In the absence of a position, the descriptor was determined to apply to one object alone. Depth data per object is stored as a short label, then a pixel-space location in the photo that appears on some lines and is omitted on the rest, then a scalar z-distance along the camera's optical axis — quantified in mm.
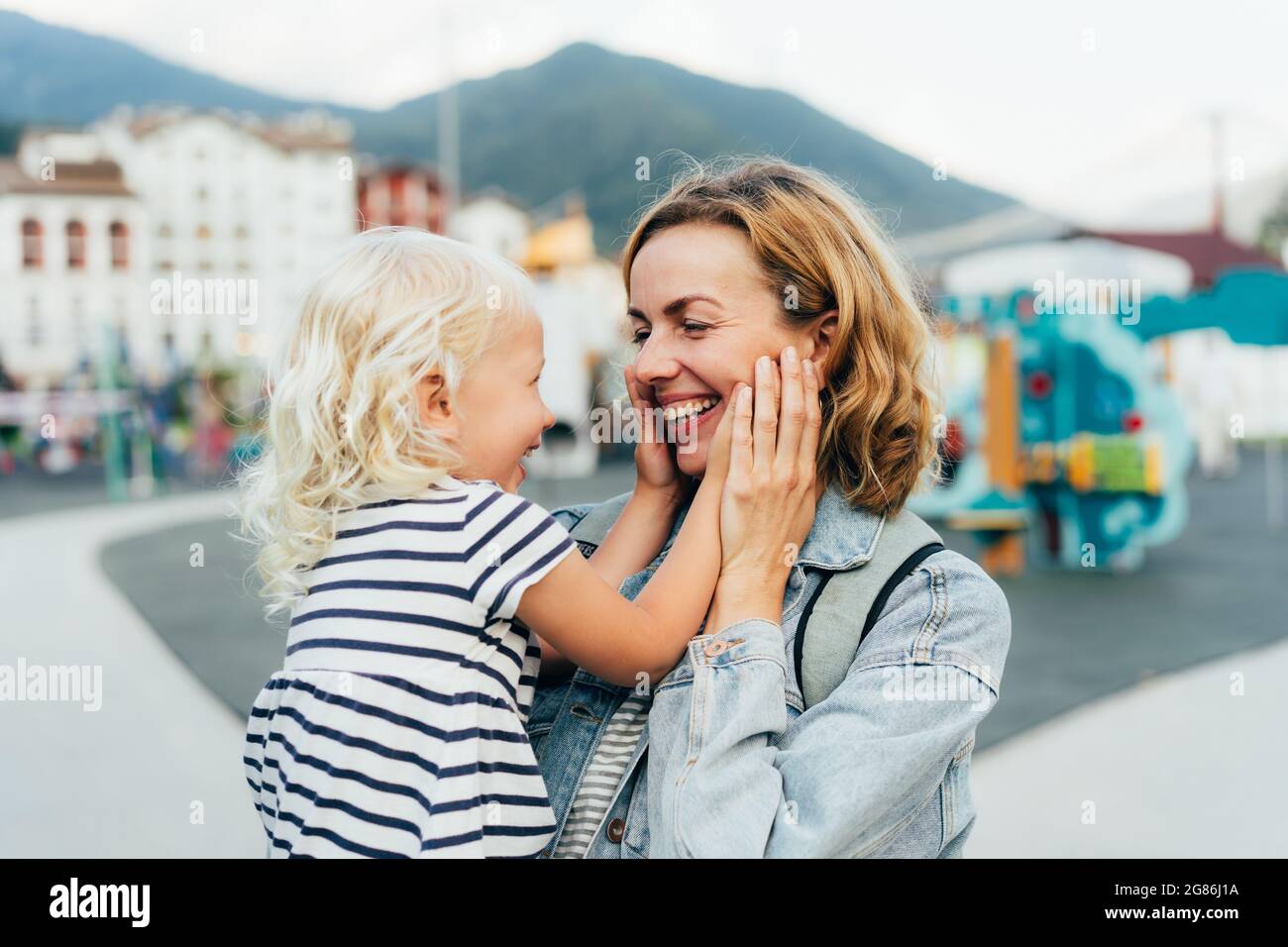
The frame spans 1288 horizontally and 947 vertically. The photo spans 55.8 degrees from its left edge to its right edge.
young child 1488
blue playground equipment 8969
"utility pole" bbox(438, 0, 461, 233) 17422
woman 1467
